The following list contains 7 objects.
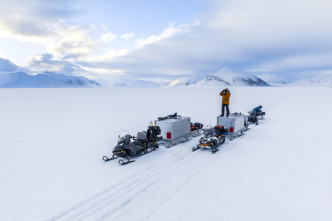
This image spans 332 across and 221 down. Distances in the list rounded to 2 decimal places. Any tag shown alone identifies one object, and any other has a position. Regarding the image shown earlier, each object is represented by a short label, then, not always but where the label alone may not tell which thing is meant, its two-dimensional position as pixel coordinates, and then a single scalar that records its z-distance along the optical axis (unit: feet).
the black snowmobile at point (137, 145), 27.04
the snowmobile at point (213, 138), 30.35
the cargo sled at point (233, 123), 36.47
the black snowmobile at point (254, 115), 52.39
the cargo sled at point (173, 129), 33.10
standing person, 42.45
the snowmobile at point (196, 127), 40.29
